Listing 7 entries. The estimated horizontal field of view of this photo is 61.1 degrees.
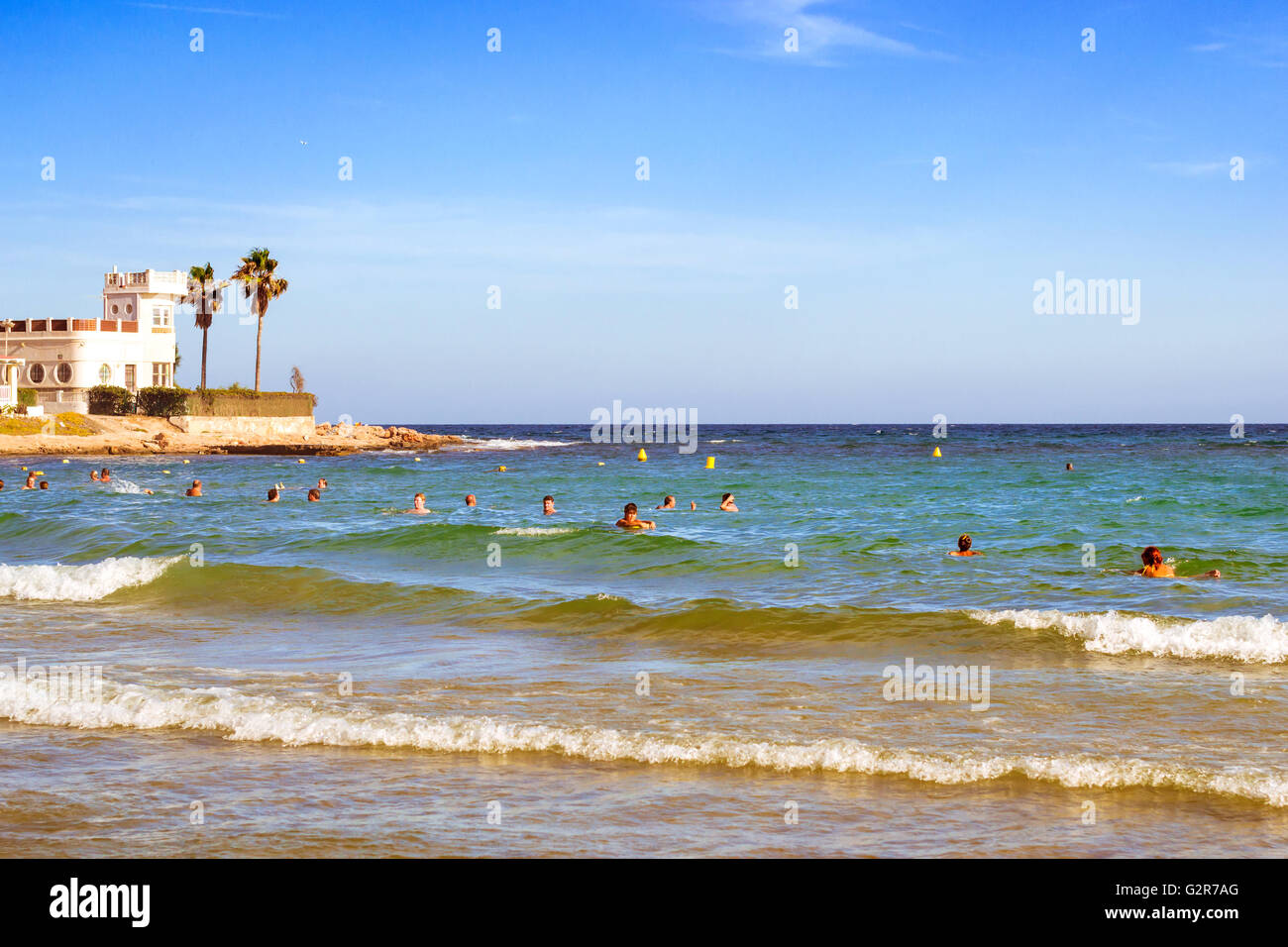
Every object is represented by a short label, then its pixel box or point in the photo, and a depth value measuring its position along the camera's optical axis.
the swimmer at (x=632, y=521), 24.70
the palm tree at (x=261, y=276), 81.38
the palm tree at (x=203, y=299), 85.32
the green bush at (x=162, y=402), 80.19
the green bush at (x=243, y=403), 81.38
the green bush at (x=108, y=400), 80.75
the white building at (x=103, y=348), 82.12
